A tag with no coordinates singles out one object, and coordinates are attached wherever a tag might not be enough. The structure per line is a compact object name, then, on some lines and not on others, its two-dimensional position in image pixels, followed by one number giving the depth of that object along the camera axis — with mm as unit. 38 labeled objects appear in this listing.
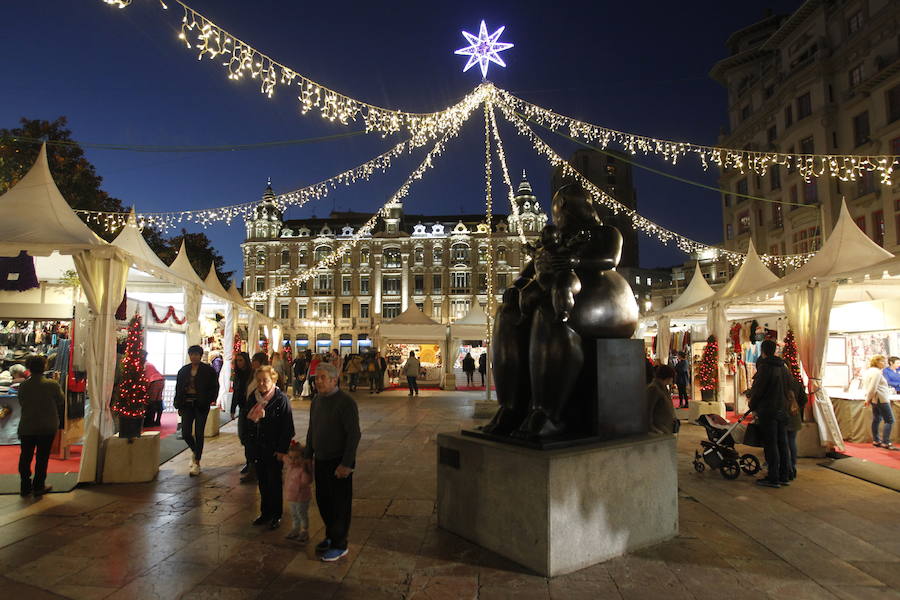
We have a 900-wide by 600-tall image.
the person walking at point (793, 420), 5645
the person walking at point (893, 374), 8336
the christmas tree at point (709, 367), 10945
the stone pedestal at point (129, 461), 5645
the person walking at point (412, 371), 16344
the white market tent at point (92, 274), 5750
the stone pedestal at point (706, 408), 10734
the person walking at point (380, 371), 18234
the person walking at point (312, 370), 14255
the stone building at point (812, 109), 20125
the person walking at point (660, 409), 5289
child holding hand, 3637
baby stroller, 5785
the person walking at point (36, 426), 5109
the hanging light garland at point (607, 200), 11766
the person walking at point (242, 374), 6496
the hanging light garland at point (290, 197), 11628
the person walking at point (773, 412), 5500
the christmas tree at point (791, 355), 7562
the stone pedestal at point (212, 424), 8930
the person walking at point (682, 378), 13406
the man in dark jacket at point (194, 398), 5996
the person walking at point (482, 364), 19203
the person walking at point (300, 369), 16422
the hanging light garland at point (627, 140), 9211
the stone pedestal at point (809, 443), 7086
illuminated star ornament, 9453
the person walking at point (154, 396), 9289
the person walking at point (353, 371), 18234
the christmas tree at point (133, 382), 5914
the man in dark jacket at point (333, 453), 3365
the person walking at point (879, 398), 7574
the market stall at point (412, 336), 20000
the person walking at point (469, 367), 21408
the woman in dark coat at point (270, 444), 4074
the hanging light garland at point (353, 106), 5617
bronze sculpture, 3279
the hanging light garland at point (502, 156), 11967
